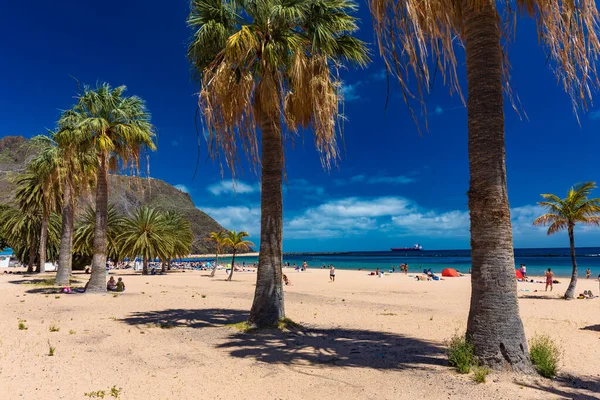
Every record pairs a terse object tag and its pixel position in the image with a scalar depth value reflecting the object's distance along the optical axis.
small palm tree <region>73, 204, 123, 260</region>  40.28
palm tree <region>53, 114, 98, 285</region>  21.00
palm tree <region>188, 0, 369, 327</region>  9.50
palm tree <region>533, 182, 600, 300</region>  19.19
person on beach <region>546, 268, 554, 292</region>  25.39
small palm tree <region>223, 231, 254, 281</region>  33.22
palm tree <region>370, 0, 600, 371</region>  5.74
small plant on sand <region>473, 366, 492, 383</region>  5.66
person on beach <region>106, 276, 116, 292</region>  20.70
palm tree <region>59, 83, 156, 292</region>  18.02
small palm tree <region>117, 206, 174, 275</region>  42.00
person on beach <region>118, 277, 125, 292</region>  20.60
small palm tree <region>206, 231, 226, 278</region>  38.19
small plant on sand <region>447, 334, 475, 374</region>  6.15
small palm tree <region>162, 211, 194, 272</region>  48.91
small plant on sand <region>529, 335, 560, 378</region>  5.99
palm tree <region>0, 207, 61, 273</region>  38.28
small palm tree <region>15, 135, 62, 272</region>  23.69
